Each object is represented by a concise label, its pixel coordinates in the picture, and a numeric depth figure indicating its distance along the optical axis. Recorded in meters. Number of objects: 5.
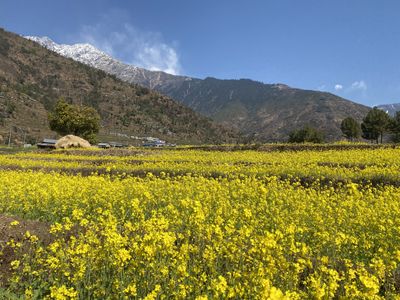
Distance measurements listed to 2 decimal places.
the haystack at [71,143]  41.59
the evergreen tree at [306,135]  76.93
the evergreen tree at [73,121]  56.16
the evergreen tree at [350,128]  73.96
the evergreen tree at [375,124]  64.44
